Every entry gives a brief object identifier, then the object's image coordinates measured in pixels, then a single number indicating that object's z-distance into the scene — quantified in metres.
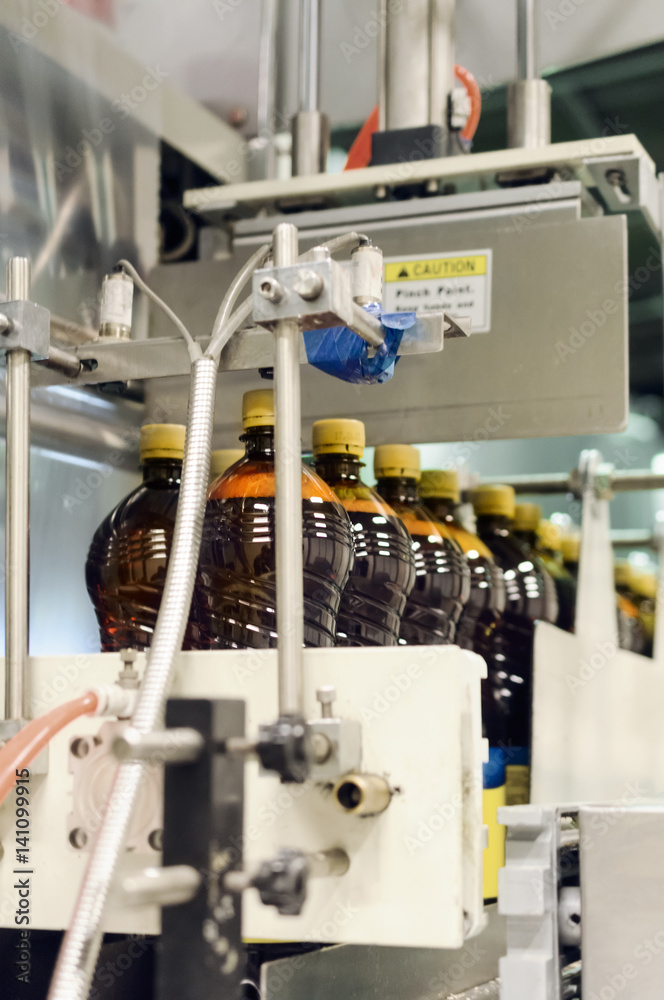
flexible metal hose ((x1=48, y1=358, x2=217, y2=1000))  0.61
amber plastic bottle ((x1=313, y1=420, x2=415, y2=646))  1.05
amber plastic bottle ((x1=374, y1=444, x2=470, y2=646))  1.22
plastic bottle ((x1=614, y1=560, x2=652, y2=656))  2.03
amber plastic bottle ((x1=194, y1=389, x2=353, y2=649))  0.93
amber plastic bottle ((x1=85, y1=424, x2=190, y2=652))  1.04
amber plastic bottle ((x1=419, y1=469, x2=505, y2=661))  1.37
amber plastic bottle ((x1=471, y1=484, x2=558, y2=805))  1.37
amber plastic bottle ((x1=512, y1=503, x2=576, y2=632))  1.66
